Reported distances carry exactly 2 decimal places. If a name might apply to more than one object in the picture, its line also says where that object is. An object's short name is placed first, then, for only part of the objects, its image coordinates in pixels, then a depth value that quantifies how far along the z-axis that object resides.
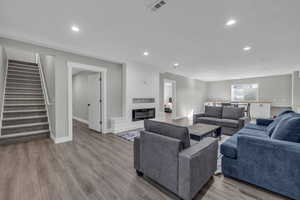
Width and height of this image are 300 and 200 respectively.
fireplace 4.96
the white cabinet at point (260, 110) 7.32
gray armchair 1.45
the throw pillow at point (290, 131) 1.72
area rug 3.85
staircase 3.60
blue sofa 1.54
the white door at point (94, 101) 4.57
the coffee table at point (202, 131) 2.92
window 8.37
